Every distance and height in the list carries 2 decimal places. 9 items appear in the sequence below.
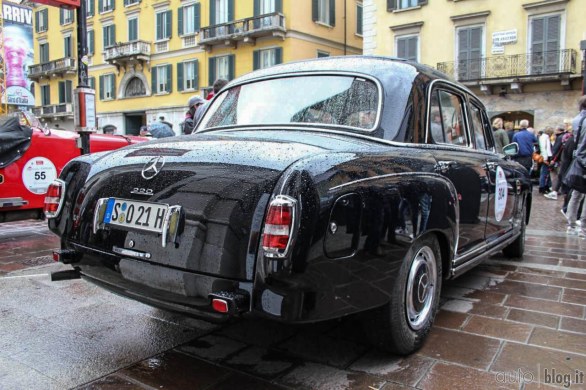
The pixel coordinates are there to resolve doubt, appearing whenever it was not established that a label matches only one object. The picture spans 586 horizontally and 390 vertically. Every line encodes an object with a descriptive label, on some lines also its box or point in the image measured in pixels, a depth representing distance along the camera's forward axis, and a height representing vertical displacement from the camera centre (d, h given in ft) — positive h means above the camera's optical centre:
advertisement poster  46.37 +9.71
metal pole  23.02 +4.86
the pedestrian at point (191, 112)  21.42 +1.86
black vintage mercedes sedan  6.89 -0.83
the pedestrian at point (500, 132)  34.35 +1.47
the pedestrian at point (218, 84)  20.16 +2.85
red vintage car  19.81 -0.28
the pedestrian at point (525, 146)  36.65 +0.53
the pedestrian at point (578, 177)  20.39 -0.99
